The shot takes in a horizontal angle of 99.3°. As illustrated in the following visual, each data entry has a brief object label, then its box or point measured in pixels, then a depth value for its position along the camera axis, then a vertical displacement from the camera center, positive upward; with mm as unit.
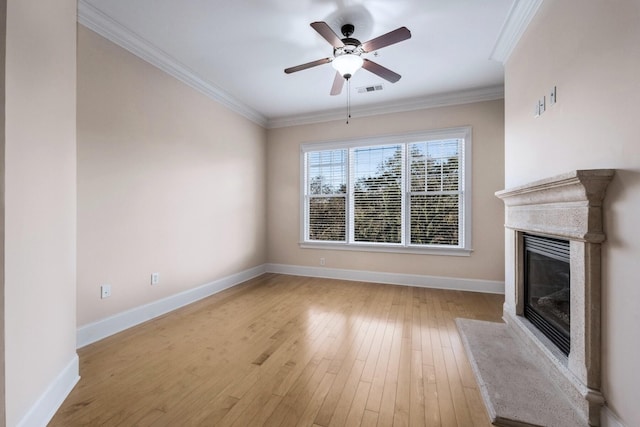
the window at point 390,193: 4266 +331
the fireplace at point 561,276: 1529 -481
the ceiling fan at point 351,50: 2188 +1446
